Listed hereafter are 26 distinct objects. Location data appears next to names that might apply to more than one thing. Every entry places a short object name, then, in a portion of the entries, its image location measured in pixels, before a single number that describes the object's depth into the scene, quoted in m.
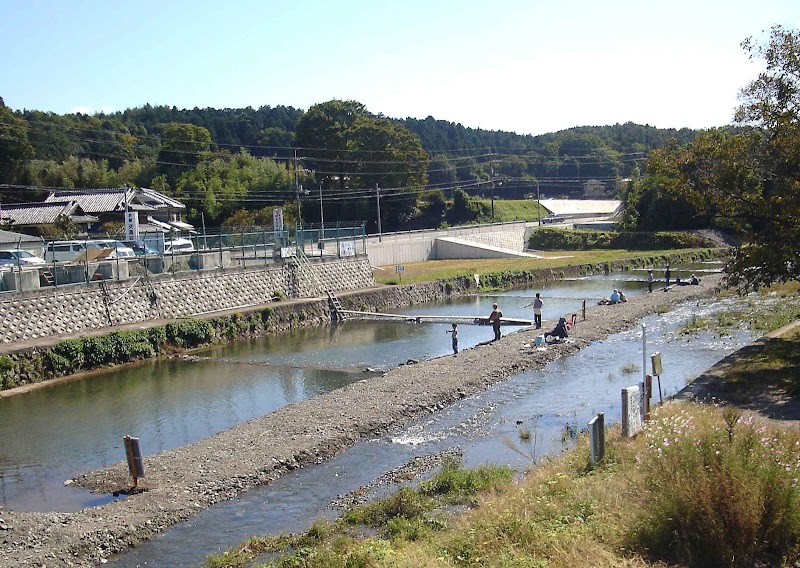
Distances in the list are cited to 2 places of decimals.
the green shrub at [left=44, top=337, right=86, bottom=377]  28.20
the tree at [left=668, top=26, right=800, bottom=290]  21.02
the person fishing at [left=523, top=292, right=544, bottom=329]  32.81
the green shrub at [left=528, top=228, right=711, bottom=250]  75.25
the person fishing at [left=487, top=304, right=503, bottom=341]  32.09
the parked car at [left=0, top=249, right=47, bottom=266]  33.50
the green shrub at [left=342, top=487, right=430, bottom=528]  12.86
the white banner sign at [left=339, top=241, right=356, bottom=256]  49.41
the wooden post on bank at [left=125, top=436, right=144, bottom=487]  15.63
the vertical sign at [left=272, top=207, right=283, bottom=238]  45.52
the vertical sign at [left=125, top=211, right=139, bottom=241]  41.03
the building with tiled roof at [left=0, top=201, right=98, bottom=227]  50.41
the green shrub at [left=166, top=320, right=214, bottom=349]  33.34
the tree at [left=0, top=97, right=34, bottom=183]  66.19
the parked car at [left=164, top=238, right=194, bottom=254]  42.66
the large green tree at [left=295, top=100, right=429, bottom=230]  82.31
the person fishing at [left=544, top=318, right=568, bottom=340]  30.58
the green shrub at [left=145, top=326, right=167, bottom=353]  32.25
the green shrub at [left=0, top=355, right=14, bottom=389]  26.28
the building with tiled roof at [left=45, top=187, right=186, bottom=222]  53.00
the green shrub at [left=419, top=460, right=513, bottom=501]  13.93
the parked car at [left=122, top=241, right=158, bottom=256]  39.98
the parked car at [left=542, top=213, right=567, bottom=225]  96.62
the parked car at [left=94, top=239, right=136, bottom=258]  38.53
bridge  36.81
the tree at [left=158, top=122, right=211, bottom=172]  80.44
